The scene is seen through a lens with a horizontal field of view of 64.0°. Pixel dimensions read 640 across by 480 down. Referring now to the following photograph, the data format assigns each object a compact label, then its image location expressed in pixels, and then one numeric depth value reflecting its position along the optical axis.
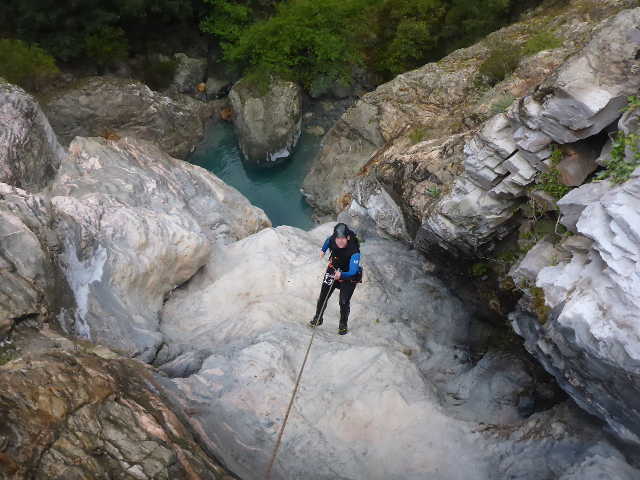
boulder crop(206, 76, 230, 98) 19.50
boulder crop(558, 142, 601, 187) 7.20
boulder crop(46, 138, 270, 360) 7.62
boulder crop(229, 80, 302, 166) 16.98
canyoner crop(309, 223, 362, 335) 7.77
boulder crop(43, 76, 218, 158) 16.30
